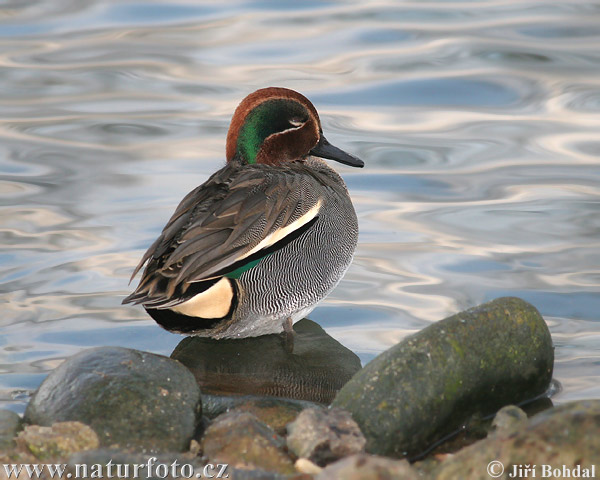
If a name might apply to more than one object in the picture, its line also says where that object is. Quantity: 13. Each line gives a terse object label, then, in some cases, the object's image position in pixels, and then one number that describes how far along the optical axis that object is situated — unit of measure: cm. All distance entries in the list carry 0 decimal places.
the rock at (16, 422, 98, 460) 809
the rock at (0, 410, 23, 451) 826
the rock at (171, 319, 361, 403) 1049
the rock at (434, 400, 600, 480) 695
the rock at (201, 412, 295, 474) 802
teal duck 1058
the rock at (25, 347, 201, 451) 841
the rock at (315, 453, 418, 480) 637
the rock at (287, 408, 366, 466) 804
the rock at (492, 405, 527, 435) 826
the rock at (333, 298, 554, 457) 848
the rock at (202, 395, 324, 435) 913
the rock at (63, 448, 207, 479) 726
